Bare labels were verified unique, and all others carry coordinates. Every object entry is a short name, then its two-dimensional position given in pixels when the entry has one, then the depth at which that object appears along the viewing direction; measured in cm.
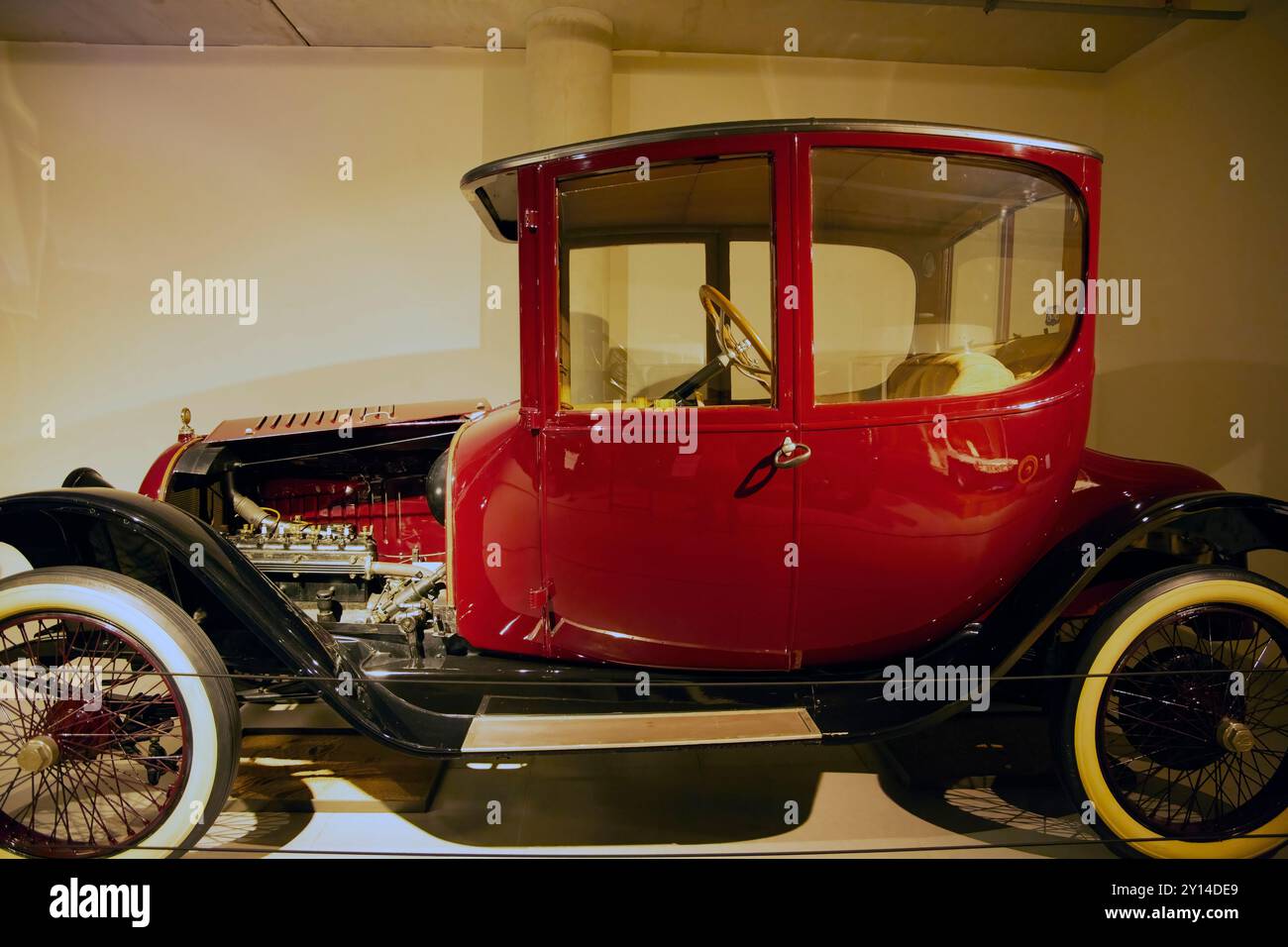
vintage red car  172
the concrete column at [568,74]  332
